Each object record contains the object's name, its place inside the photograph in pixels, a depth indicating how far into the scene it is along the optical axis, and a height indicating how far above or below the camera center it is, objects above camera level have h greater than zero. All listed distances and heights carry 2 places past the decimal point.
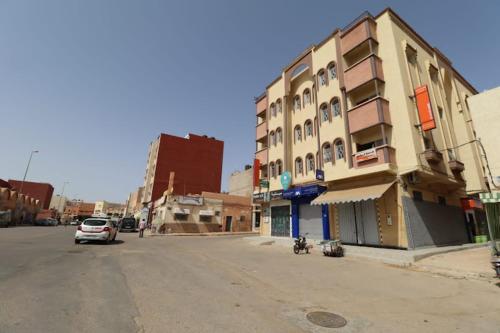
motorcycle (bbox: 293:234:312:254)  15.11 -0.85
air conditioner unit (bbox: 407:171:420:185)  14.76 +3.35
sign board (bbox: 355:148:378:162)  15.34 +4.85
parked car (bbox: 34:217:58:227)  53.50 +0.36
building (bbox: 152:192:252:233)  33.25 +2.12
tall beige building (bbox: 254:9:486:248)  15.10 +6.28
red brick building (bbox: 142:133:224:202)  50.06 +13.09
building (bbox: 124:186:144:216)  65.46 +7.16
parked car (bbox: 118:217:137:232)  37.67 +0.37
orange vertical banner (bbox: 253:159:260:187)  25.45 +5.89
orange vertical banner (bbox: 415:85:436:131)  14.51 +7.32
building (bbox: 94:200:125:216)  105.76 +7.49
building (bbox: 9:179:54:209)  76.94 +10.41
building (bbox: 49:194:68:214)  108.36 +9.35
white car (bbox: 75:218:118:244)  15.77 -0.31
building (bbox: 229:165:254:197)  46.91 +9.31
